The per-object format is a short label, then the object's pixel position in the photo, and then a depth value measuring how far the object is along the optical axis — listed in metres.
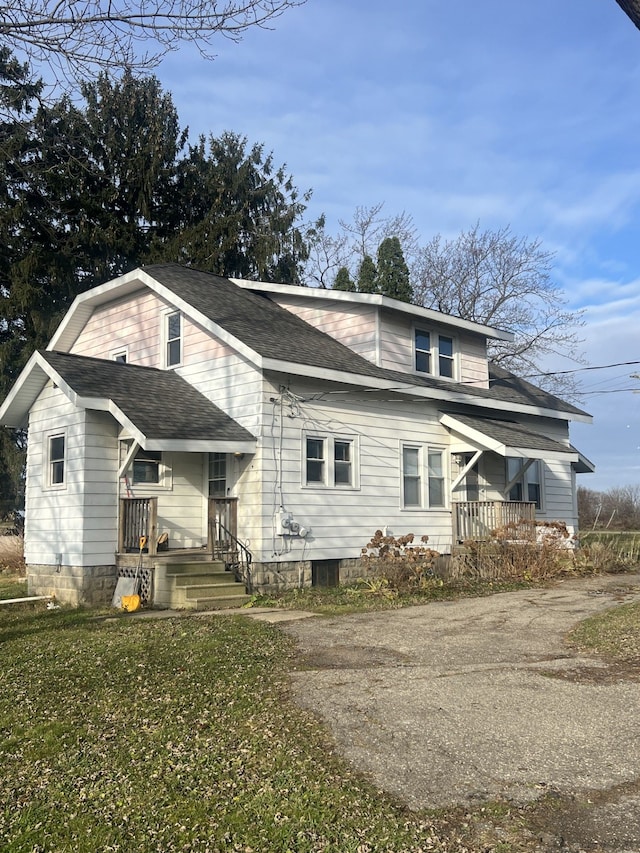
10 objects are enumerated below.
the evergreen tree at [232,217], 31.44
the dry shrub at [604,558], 17.92
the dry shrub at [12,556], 20.08
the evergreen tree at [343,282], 28.67
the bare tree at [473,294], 34.19
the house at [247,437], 14.20
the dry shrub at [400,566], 14.30
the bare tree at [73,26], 7.63
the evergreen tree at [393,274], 27.28
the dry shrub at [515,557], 16.34
